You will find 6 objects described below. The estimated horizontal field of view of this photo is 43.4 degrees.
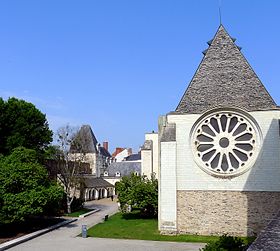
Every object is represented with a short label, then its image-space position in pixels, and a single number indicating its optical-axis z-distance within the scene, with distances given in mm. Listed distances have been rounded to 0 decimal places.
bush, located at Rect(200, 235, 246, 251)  10780
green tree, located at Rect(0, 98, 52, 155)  29141
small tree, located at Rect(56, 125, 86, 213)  34062
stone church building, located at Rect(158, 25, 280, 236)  19766
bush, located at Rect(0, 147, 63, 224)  20188
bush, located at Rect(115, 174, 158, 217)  26328
